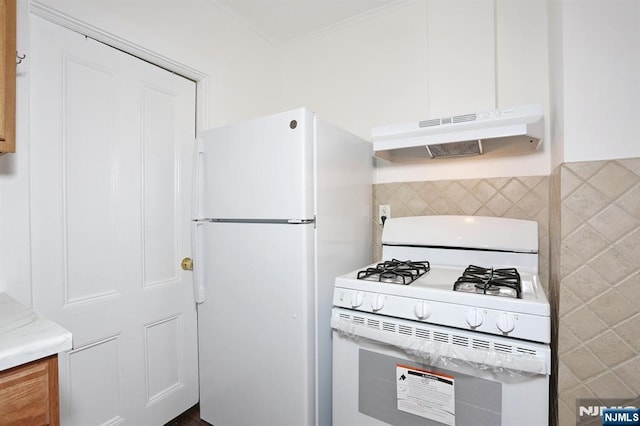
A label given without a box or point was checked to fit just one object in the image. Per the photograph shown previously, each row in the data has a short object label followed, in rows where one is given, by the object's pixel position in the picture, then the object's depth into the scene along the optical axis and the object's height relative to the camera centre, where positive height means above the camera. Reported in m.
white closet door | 1.33 -0.05
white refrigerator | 1.42 -0.24
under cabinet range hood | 1.29 +0.35
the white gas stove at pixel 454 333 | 1.07 -0.47
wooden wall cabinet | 0.93 +0.42
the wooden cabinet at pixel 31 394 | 0.74 -0.45
